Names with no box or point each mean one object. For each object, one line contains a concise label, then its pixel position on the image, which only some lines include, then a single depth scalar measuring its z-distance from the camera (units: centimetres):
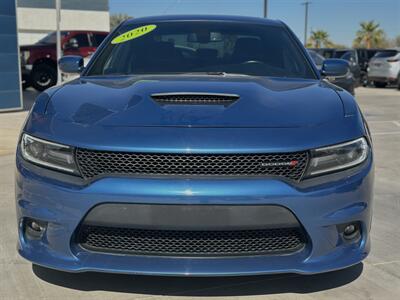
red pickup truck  1622
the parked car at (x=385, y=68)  2069
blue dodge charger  253
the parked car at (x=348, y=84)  1095
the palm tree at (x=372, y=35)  7559
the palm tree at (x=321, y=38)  8511
